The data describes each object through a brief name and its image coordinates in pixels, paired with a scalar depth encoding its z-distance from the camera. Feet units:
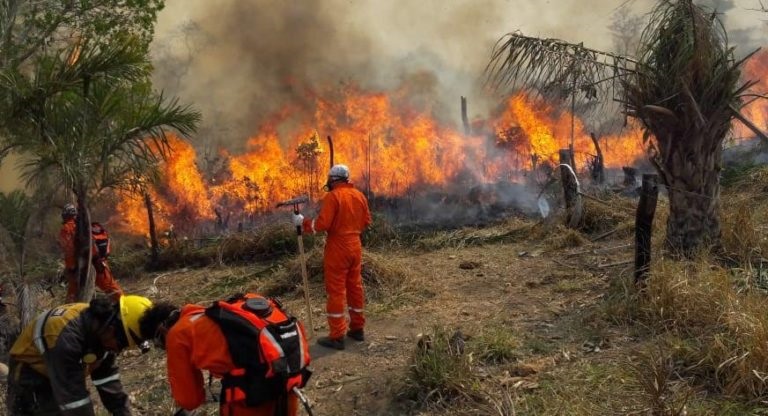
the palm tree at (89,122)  17.19
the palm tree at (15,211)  30.77
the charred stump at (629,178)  48.39
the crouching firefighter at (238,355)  8.88
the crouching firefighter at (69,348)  10.53
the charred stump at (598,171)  50.26
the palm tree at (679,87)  19.20
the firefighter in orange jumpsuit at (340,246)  19.08
